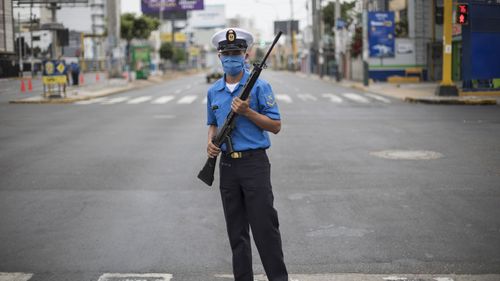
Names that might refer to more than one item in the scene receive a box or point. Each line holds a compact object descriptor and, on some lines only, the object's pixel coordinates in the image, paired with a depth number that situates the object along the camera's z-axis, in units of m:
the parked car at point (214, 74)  54.81
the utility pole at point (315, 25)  64.50
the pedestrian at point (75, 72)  44.38
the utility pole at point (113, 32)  44.34
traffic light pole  26.09
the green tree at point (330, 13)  81.14
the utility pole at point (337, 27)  47.78
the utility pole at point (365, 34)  38.59
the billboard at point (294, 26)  119.88
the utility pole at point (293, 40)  118.81
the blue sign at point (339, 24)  47.16
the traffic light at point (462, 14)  24.39
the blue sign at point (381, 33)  44.75
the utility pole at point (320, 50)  60.50
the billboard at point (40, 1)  38.90
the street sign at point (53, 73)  29.95
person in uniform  4.39
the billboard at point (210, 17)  186.50
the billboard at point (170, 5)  82.50
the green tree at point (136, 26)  70.75
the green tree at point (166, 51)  104.88
